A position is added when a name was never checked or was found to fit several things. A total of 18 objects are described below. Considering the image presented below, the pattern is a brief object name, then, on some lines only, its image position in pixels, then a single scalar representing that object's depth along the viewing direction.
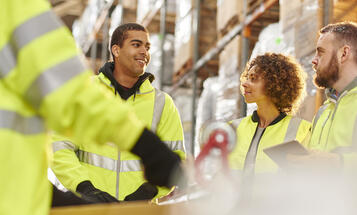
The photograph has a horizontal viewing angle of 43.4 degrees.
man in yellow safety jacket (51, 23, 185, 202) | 2.26
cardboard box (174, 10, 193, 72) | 6.30
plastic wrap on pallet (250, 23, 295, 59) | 3.68
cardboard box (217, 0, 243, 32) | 4.89
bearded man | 1.94
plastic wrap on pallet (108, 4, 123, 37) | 9.14
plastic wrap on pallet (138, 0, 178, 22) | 7.89
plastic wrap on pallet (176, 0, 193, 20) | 6.39
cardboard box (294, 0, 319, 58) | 3.30
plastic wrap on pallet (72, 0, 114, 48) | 11.14
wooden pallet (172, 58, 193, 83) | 6.41
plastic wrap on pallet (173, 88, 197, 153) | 6.29
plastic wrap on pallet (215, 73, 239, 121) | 4.55
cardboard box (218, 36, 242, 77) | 4.74
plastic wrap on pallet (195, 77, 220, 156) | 5.30
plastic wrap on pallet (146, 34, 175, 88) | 7.66
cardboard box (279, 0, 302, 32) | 3.58
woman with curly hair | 2.50
